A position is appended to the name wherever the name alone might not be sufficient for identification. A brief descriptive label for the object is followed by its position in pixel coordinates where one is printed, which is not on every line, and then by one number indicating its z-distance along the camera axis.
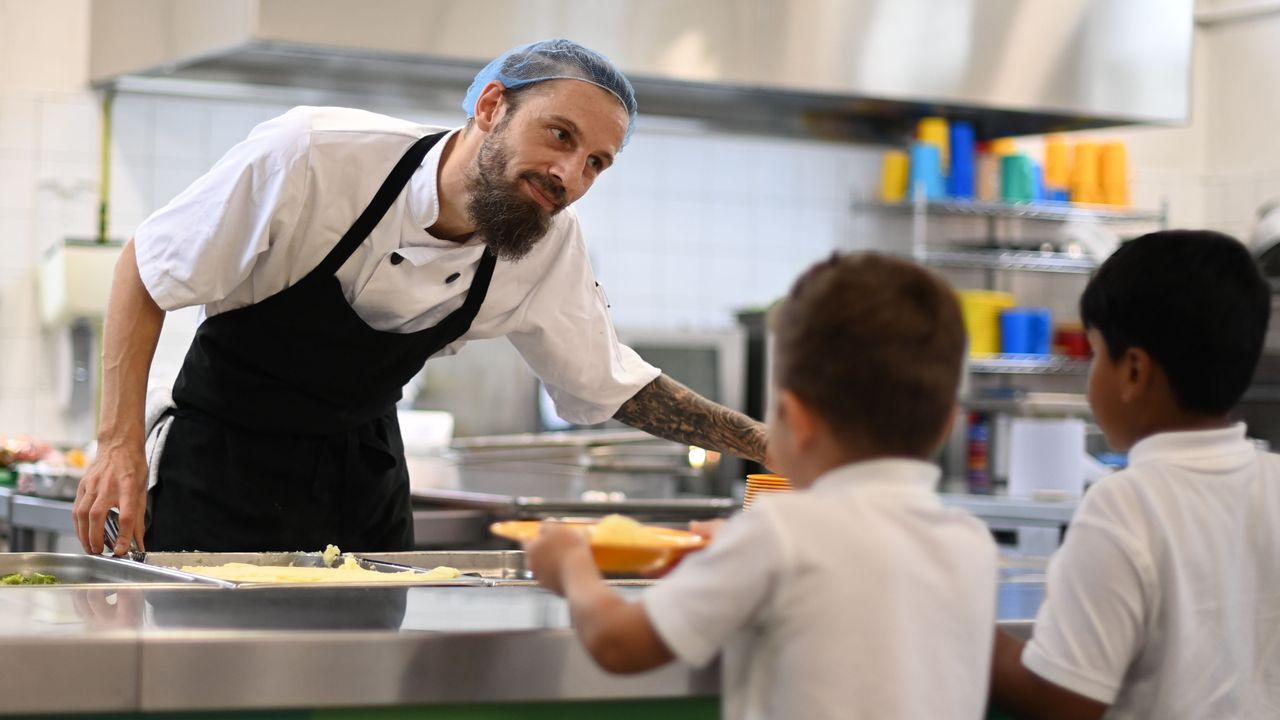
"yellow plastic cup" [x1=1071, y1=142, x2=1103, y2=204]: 5.49
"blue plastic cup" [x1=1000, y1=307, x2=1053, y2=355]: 5.25
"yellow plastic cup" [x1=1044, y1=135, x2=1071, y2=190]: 5.51
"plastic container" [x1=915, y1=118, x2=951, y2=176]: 5.10
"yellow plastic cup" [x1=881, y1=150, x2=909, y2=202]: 5.24
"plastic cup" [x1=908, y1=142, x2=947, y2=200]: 5.06
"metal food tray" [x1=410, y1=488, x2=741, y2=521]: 2.72
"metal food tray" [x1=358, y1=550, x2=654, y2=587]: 1.76
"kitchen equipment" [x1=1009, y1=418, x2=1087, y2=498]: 3.72
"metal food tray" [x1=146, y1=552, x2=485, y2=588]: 1.66
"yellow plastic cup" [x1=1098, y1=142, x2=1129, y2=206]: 5.50
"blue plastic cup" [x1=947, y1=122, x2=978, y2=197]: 5.14
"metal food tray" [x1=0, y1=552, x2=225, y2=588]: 1.56
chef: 1.91
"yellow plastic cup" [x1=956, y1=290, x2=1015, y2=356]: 5.21
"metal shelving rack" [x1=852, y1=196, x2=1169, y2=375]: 5.18
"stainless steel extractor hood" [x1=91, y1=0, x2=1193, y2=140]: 3.99
